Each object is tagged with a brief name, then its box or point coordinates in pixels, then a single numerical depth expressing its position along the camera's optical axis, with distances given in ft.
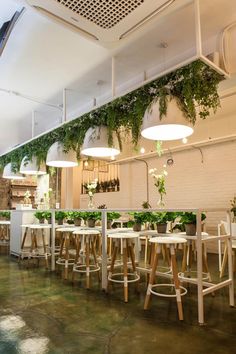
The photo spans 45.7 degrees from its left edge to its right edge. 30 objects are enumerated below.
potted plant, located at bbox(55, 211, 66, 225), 17.29
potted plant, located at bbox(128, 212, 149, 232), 12.10
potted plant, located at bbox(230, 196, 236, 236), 13.03
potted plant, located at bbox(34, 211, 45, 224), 19.11
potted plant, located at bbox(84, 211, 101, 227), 14.73
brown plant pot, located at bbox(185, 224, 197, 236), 10.12
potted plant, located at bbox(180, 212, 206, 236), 10.11
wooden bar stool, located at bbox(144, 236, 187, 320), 9.08
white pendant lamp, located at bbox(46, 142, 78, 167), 15.97
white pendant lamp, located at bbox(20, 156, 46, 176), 19.43
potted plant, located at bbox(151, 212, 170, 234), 11.25
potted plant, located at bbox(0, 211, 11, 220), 25.86
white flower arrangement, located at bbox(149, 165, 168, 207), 13.14
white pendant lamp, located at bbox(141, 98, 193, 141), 9.89
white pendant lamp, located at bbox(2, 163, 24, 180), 22.48
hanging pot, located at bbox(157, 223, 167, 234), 11.36
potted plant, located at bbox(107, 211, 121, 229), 14.39
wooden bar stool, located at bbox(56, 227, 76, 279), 14.52
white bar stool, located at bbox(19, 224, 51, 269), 19.06
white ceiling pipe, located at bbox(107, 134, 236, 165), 20.56
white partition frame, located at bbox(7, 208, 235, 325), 8.68
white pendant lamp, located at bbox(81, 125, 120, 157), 13.19
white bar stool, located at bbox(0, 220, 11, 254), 27.08
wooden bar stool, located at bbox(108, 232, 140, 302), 10.94
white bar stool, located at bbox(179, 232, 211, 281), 11.90
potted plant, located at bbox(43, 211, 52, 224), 18.60
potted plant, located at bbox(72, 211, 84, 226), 15.60
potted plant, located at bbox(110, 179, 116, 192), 31.75
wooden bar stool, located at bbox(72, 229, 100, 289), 12.93
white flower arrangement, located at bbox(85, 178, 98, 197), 16.98
